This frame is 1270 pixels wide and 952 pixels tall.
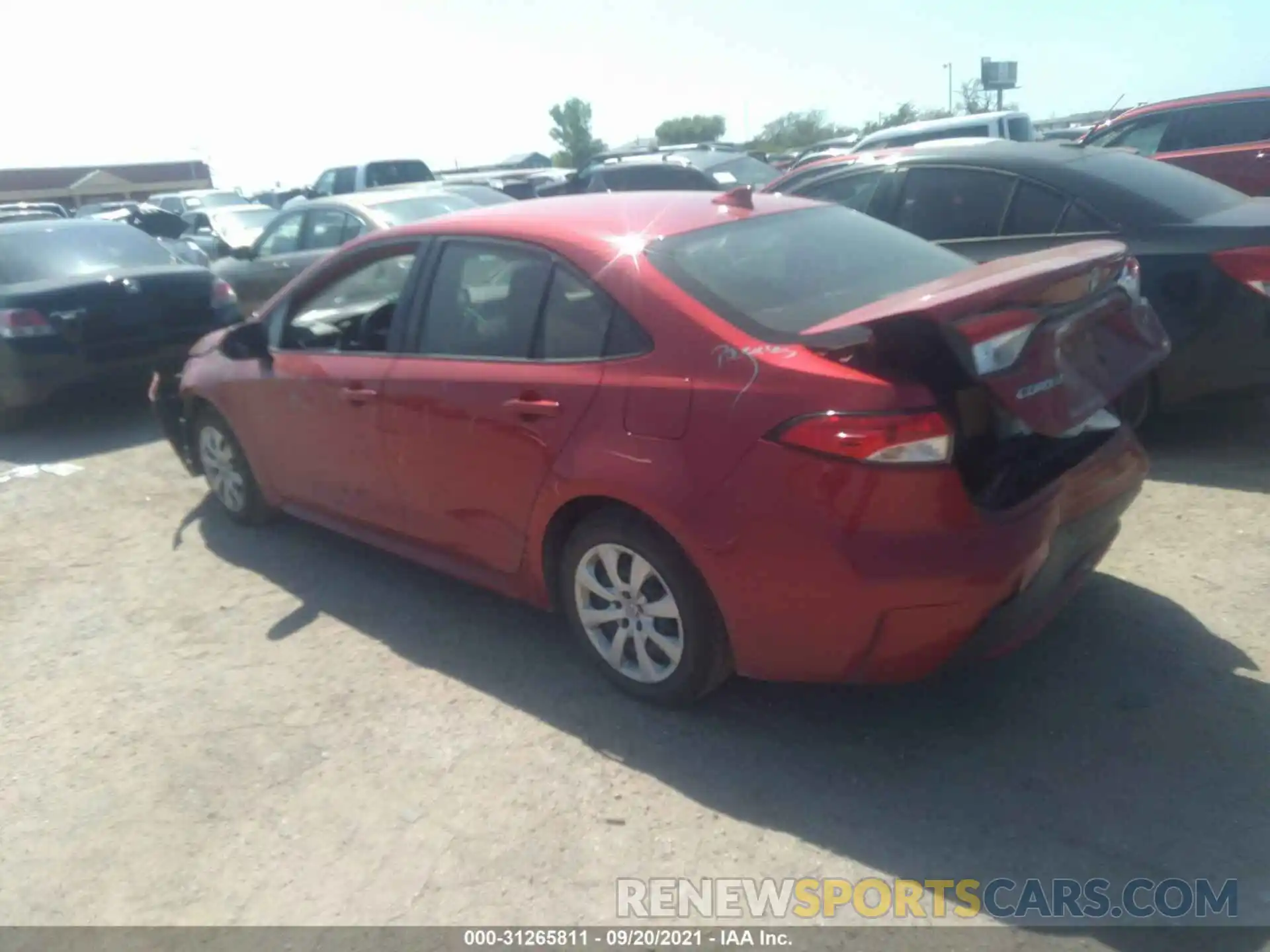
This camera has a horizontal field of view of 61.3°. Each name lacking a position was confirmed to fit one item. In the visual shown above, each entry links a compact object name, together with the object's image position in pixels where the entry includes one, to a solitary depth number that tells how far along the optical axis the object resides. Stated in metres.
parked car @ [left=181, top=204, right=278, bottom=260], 18.53
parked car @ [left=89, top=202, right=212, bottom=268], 18.55
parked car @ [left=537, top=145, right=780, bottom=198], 15.20
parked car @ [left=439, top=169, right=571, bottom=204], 19.42
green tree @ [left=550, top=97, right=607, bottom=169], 73.94
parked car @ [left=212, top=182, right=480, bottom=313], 9.62
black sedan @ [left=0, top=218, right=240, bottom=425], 7.62
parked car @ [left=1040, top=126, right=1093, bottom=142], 22.55
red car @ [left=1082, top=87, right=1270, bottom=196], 9.57
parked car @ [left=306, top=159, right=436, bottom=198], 19.06
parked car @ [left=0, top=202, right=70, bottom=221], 15.63
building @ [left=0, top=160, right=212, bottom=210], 52.19
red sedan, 2.95
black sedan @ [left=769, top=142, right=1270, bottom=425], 5.16
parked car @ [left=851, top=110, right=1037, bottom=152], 15.05
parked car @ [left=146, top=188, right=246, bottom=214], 27.75
